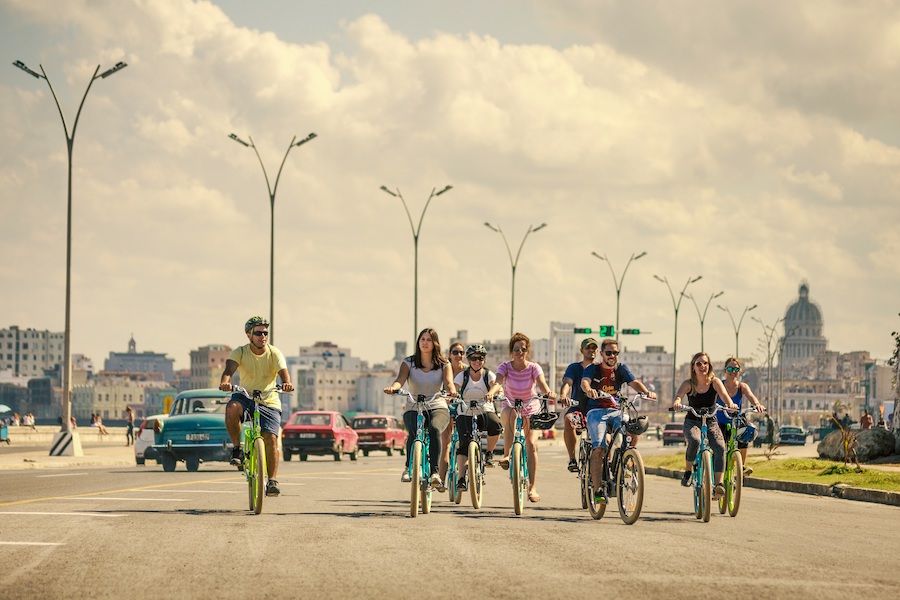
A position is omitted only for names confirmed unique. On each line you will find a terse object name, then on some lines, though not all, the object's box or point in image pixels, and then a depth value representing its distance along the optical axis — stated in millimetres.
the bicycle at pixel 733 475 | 15305
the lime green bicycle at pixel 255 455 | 14523
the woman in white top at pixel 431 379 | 15094
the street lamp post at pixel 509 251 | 76062
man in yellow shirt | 14719
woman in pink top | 16000
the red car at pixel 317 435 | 39312
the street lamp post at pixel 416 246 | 63375
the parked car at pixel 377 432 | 46125
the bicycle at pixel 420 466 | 14508
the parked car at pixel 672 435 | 72575
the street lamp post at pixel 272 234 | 50031
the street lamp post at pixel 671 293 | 96625
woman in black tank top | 15203
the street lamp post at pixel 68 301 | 38906
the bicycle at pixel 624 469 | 13852
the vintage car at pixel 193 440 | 28375
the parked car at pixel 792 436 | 78625
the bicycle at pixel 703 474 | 14672
